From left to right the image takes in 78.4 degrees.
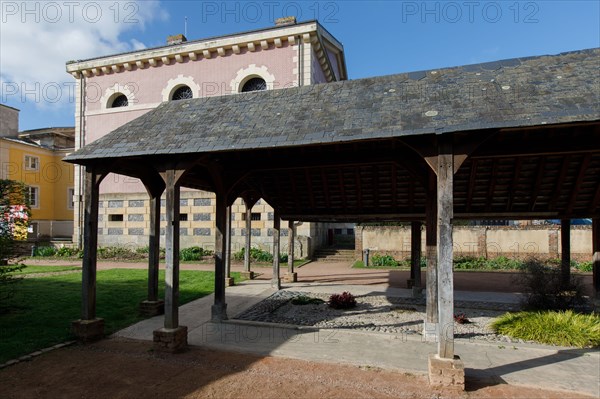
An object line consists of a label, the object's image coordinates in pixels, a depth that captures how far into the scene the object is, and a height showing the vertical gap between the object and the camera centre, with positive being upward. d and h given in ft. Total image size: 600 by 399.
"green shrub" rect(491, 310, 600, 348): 21.95 -7.20
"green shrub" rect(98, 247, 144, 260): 70.19 -7.64
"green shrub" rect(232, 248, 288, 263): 64.18 -7.44
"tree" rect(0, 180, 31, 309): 24.62 -0.32
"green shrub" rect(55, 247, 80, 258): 73.93 -7.74
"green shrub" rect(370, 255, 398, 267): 63.05 -8.10
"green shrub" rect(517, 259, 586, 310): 28.50 -6.11
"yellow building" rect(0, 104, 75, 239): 95.40 +12.03
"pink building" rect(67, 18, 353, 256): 64.13 +24.69
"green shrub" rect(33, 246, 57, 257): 74.18 -7.54
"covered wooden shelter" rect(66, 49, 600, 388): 17.74 +3.82
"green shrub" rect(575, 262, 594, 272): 54.90 -7.97
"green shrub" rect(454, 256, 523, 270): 58.59 -8.02
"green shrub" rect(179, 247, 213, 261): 65.92 -7.19
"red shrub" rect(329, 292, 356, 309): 31.54 -7.54
